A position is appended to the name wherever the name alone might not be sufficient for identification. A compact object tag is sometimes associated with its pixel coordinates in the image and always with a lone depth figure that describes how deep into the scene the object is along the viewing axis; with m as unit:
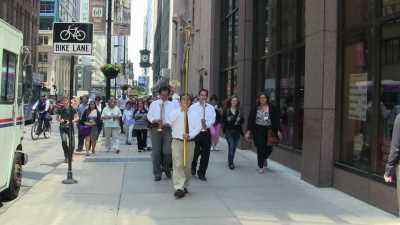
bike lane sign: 12.16
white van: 8.76
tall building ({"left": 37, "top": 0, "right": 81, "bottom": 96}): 117.12
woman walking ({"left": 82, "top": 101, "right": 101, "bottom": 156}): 17.25
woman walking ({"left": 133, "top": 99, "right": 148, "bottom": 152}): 19.06
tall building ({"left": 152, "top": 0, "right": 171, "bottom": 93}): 80.03
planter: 28.42
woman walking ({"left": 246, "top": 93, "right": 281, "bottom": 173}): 13.11
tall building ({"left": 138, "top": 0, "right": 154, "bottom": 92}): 114.56
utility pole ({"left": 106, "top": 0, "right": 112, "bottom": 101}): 25.81
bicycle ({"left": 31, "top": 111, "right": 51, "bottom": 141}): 24.42
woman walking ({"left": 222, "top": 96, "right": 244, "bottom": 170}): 13.80
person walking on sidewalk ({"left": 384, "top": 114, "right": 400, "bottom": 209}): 5.97
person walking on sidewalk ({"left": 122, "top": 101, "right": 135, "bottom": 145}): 21.33
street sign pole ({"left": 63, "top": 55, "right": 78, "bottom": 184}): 11.67
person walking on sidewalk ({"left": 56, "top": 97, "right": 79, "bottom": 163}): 14.84
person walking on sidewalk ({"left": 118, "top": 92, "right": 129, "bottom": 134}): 29.37
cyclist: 24.38
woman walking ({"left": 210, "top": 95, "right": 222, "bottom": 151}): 14.31
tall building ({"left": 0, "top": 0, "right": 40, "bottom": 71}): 79.81
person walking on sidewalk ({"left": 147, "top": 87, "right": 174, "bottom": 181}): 11.84
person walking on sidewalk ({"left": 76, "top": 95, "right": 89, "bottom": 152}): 17.35
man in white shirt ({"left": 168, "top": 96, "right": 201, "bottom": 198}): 10.11
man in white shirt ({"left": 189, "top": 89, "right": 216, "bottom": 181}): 11.62
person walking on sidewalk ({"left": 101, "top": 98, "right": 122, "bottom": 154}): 17.97
